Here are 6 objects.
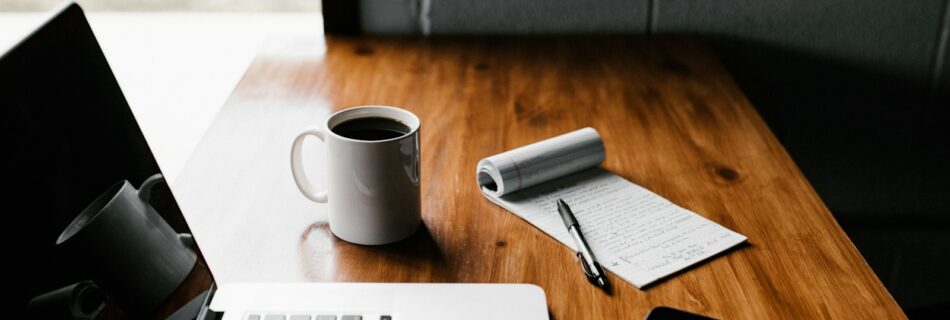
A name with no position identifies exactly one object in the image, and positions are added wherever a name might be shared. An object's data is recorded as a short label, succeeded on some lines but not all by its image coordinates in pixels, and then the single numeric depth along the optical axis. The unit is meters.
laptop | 0.48
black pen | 0.73
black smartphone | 0.65
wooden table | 0.73
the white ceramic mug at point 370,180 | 0.73
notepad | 0.77
